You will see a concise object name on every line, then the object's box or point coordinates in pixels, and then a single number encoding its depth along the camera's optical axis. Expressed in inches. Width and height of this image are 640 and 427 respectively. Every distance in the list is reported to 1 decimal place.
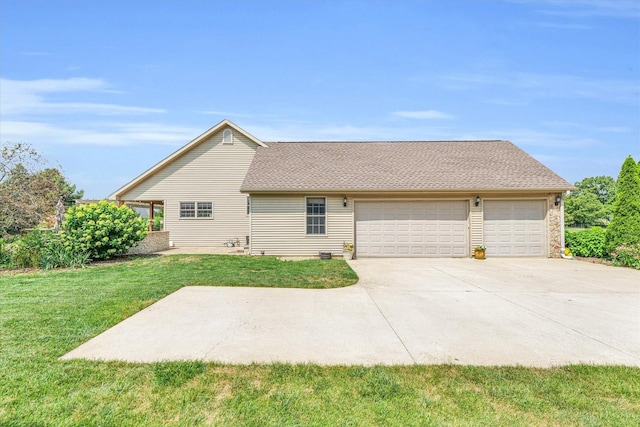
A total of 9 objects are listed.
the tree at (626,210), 410.0
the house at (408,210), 484.4
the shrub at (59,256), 357.7
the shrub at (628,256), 392.5
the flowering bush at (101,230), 395.2
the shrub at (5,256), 360.2
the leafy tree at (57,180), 722.8
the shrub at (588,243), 460.8
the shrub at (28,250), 359.9
